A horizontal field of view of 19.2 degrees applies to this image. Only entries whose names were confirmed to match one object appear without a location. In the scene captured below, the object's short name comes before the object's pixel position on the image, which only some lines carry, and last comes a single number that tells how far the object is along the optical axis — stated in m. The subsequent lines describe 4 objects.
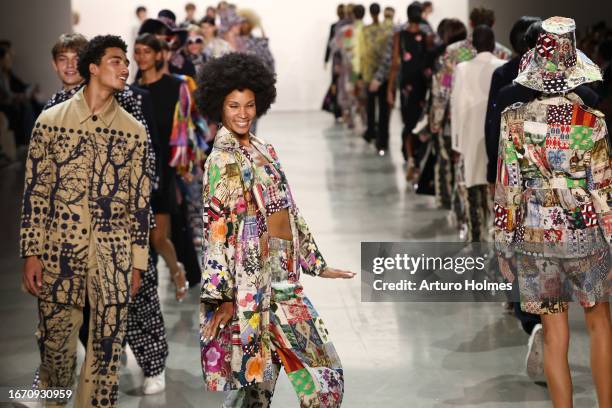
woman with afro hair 5.53
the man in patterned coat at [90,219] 6.38
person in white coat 10.72
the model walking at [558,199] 6.20
